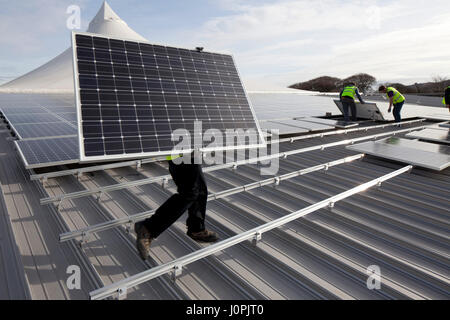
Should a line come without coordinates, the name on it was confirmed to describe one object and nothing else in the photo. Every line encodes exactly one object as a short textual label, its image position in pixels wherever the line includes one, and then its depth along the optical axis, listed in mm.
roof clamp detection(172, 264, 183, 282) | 2896
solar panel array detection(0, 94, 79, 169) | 5688
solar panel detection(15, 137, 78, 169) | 5410
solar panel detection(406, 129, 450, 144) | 8334
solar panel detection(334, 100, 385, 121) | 12852
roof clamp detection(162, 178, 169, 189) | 5270
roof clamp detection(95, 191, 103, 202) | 4609
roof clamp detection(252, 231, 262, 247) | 3579
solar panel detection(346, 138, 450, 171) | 6332
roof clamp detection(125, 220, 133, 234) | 3748
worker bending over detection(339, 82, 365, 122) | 12734
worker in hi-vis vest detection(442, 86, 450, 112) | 11516
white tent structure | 28778
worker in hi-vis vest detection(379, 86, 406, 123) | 12750
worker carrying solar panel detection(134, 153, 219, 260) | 3271
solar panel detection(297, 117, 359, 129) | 11017
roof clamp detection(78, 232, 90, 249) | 3428
